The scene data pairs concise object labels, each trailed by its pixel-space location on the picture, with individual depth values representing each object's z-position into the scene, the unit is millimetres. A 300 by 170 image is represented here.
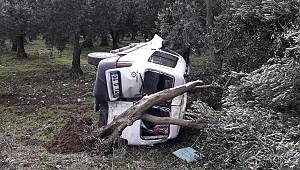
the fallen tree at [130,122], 8055
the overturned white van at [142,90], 8633
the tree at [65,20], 16078
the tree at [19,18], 16511
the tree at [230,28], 7738
